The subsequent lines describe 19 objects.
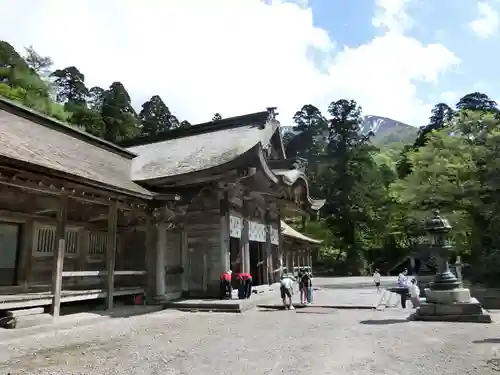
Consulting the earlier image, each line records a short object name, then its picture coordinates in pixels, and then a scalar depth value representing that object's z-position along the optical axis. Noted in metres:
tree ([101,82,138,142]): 59.09
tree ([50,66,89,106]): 69.67
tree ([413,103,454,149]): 63.26
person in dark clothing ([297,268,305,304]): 15.49
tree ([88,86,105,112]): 70.66
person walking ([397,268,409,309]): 14.46
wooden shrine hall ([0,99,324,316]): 10.52
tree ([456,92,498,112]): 60.58
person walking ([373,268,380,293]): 18.67
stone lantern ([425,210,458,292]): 10.98
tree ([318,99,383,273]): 50.78
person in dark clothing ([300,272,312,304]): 15.42
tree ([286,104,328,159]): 68.12
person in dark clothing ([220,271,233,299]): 14.49
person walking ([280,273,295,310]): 13.78
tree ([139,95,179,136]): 66.69
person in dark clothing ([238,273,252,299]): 14.97
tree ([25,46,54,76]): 61.38
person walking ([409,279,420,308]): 12.86
